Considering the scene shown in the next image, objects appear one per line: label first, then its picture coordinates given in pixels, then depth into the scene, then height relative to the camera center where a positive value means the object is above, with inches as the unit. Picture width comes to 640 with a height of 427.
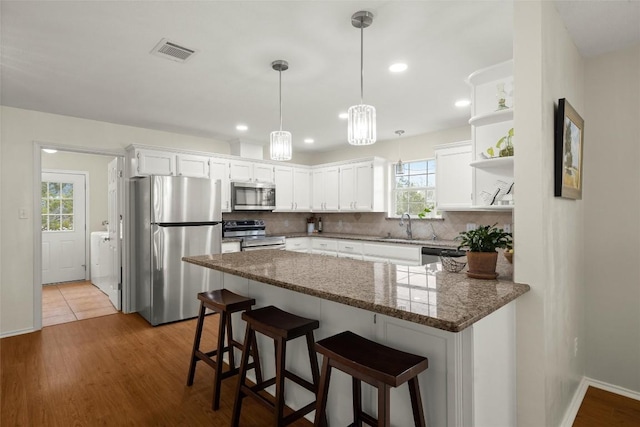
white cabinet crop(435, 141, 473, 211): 161.0 +16.9
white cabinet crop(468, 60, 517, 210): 95.7 +22.2
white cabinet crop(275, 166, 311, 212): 225.4 +15.9
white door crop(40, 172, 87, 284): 237.9 -9.7
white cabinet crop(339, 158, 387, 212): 207.2 +16.1
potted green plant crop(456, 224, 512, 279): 72.4 -8.4
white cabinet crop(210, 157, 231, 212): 192.1 +20.5
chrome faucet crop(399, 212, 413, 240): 198.5 -7.4
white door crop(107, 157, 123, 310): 174.7 -8.1
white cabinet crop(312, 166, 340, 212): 226.5 +15.8
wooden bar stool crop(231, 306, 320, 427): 70.8 -29.8
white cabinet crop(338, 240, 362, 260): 200.6 -21.9
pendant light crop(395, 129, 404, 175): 206.4 +26.6
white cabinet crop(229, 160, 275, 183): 201.2 +24.8
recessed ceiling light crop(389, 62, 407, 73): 105.0 +44.6
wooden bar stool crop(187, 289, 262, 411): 90.9 -34.4
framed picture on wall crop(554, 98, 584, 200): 73.2 +13.4
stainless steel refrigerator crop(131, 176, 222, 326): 156.1 -13.3
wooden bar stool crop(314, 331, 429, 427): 51.6 -24.3
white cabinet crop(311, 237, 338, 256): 214.7 -21.6
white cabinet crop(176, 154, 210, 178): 178.4 +24.8
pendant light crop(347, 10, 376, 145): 85.4 +21.9
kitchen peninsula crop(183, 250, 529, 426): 54.1 -21.0
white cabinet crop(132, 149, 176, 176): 165.8 +24.8
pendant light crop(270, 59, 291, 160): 106.3 +21.7
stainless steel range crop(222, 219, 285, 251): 192.4 -12.9
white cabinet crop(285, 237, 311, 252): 215.5 -20.3
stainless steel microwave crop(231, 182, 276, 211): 198.4 +9.7
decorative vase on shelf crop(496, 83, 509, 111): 95.2 +32.0
